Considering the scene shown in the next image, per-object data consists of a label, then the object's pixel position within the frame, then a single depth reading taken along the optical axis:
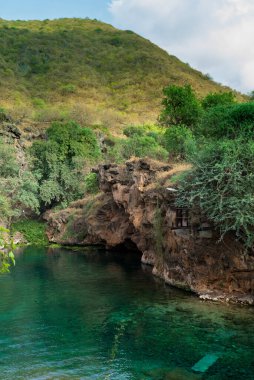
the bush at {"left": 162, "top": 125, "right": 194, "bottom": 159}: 38.29
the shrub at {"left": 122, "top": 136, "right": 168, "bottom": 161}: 43.75
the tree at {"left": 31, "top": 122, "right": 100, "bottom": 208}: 52.97
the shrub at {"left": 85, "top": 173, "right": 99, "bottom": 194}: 49.06
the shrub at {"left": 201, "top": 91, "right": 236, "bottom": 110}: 42.69
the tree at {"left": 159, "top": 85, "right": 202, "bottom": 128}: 43.56
